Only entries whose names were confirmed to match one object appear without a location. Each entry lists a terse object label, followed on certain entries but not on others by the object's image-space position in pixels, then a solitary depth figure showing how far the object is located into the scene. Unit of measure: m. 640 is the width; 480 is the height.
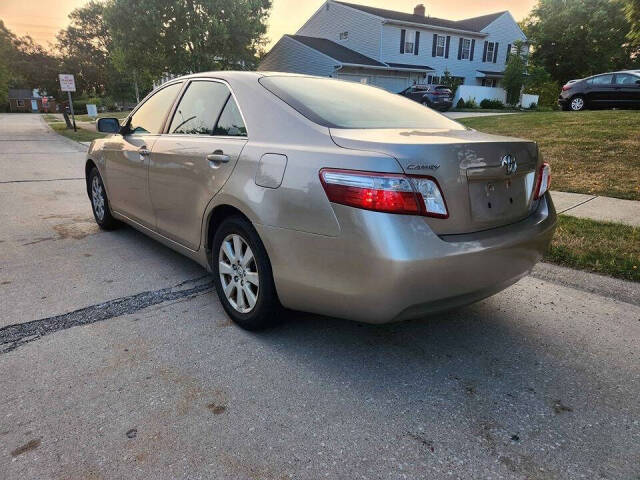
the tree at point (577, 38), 35.03
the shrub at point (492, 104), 29.06
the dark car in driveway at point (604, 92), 16.69
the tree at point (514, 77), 30.76
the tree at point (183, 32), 24.50
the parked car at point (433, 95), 23.94
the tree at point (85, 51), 68.50
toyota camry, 2.14
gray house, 29.81
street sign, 20.16
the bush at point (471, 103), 28.92
